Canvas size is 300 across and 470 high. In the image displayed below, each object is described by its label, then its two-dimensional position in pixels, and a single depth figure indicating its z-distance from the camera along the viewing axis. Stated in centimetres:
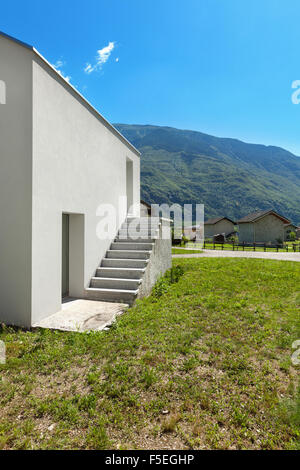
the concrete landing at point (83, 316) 455
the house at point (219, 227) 4897
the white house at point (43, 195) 463
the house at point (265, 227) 3519
